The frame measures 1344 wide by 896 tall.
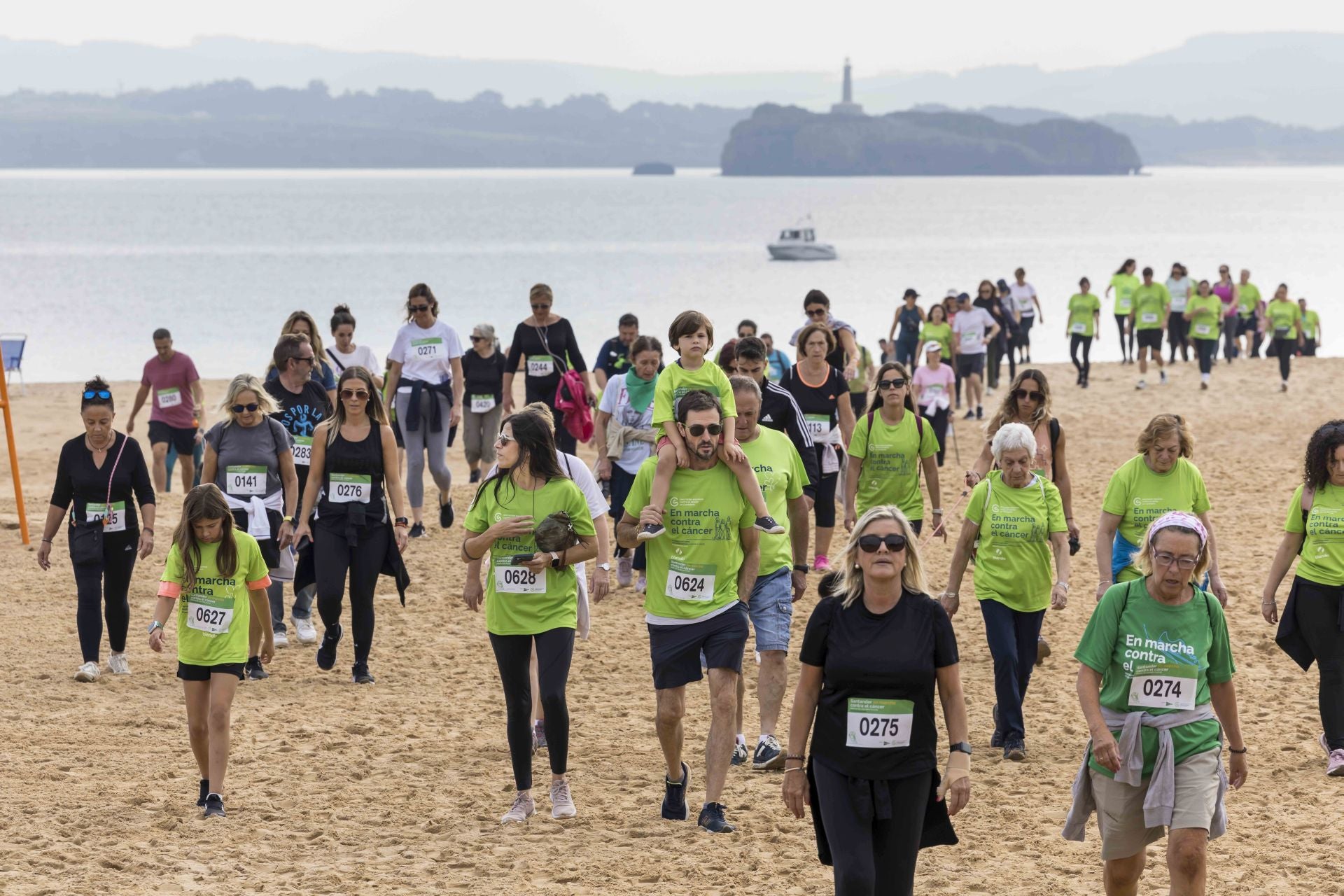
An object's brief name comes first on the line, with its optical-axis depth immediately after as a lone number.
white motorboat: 161.00
